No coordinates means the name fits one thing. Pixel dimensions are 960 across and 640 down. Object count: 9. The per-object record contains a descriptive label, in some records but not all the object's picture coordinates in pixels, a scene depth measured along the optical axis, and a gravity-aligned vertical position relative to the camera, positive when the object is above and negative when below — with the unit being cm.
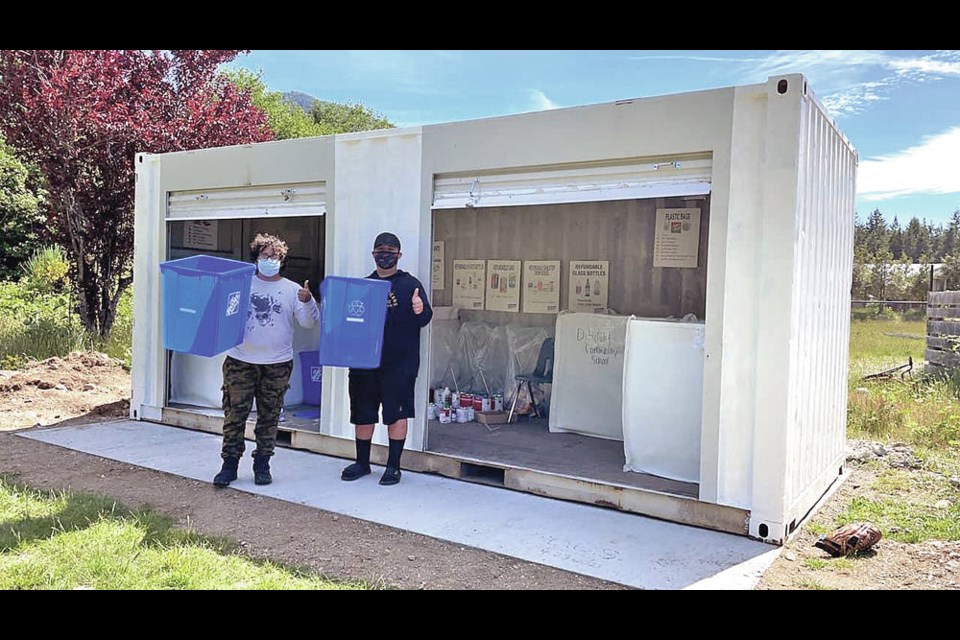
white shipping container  430 +55
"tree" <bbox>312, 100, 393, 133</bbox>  4353 +1040
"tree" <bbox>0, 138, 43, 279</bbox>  1555 +123
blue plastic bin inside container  791 -98
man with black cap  530 -57
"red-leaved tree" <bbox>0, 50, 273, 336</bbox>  1010 +220
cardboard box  729 -128
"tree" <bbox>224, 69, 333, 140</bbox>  2889 +748
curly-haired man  520 -52
